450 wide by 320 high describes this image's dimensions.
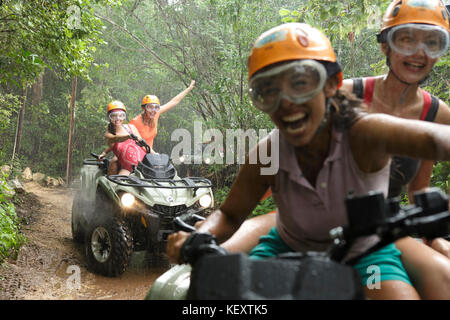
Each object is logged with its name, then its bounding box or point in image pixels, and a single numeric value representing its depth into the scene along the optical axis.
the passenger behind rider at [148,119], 6.70
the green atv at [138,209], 4.86
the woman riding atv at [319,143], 1.50
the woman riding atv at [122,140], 5.95
